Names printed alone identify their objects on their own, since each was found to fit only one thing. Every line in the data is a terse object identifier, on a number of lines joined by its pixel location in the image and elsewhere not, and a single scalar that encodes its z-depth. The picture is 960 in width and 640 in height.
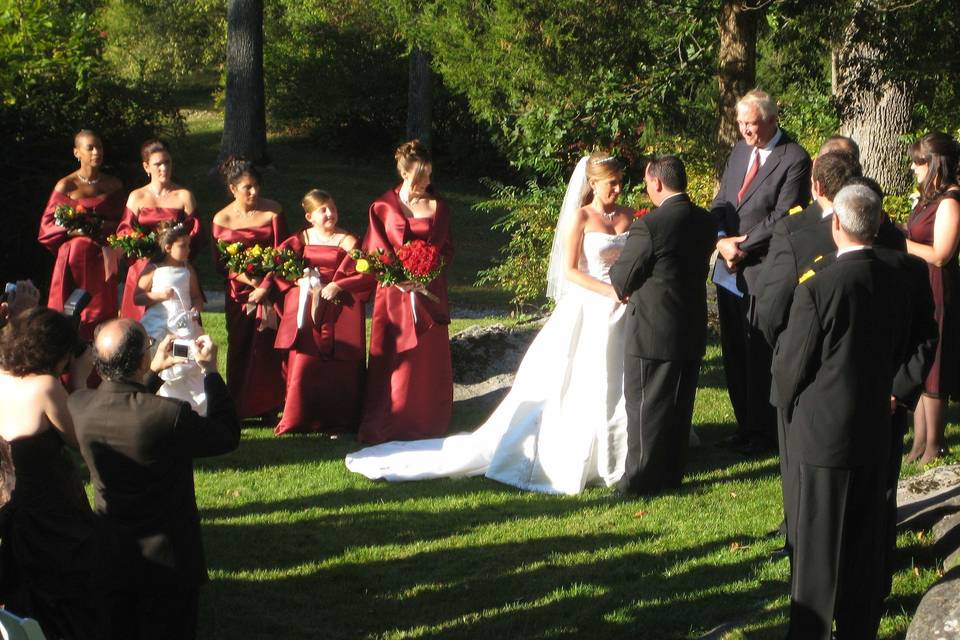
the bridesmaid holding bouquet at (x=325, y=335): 9.57
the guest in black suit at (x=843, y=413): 4.85
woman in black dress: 4.80
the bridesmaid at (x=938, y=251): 7.12
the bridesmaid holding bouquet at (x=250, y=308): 9.73
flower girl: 8.84
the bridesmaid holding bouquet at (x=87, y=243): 9.95
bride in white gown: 8.08
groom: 7.35
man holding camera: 4.62
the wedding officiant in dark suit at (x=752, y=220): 8.09
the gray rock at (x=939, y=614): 4.61
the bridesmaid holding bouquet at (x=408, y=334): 9.47
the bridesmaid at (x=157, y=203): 9.58
